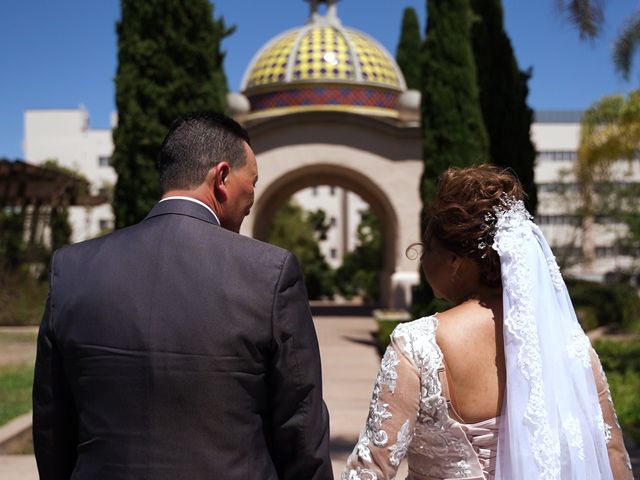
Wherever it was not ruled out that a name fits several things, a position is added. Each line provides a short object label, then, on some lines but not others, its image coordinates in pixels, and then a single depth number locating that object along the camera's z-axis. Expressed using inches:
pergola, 762.2
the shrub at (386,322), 546.9
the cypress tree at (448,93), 565.6
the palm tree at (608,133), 668.7
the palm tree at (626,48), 531.8
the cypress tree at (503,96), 563.2
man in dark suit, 84.4
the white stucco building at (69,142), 2160.4
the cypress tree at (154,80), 486.9
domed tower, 797.2
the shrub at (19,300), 706.2
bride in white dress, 94.3
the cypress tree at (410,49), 1046.4
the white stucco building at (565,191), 1157.1
